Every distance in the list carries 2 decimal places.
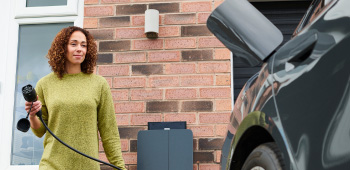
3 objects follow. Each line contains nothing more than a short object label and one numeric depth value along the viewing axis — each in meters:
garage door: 4.38
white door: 4.06
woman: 2.70
